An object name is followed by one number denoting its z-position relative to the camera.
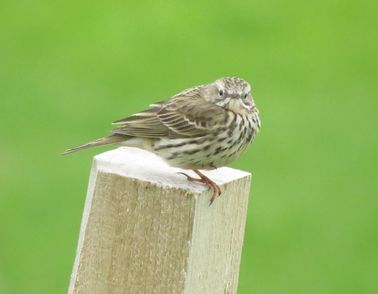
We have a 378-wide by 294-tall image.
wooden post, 8.84
